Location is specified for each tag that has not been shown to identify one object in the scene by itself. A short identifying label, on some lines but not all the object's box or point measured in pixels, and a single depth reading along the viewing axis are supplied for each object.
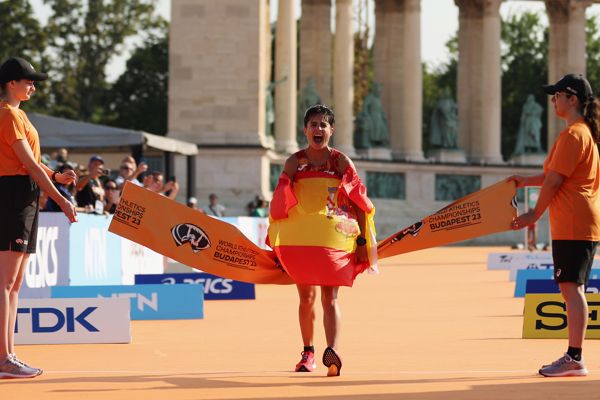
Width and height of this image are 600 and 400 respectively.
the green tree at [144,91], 122.43
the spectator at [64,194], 25.69
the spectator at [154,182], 33.00
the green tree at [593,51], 124.19
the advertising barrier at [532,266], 37.03
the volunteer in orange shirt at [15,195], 15.67
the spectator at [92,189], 30.20
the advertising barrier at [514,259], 38.53
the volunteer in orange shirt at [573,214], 15.98
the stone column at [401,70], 84.56
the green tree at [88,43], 119.38
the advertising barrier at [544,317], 20.42
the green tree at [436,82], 129.61
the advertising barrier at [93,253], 27.59
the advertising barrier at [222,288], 30.85
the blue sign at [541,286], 23.11
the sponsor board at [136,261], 32.88
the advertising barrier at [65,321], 19.81
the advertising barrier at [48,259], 25.08
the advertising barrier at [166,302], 24.94
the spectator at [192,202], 47.12
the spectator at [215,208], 54.04
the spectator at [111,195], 33.09
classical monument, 65.25
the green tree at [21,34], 110.56
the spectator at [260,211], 57.78
